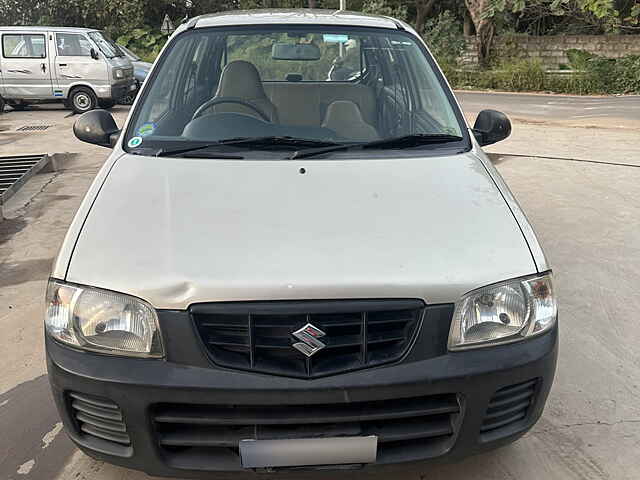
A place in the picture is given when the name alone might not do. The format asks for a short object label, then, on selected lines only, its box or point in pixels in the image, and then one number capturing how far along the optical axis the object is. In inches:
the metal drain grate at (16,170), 252.7
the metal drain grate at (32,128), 427.2
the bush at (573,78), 743.7
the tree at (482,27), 802.8
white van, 490.9
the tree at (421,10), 1028.5
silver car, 73.0
